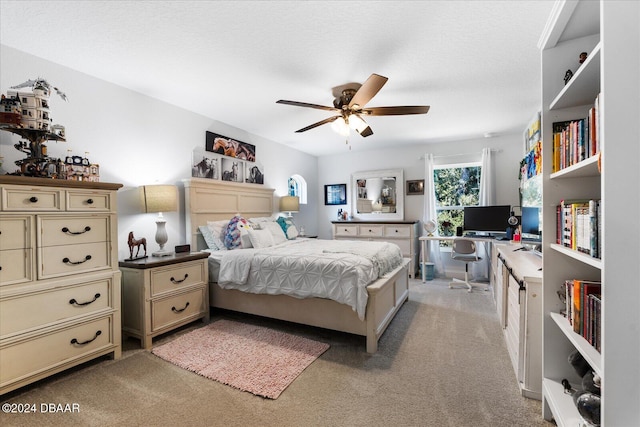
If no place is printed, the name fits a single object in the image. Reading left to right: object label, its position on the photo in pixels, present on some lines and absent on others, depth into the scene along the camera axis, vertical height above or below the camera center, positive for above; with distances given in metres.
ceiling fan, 2.49 +1.00
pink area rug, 1.93 -1.15
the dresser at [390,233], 5.00 -0.41
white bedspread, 2.37 -0.54
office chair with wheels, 4.20 -0.63
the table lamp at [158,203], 2.82 +0.10
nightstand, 2.41 -0.74
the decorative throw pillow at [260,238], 3.31 -0.32
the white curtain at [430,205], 5.23 +0.10
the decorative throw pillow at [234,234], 3.39 -0.26
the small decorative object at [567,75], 1.54 +0.74
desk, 4.16 -0.45
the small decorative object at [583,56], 1.45 +0.79
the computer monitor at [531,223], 3.09 -0.16
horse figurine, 2.62 -0.28
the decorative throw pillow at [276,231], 3.76 -0.27
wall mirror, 5.56 +0.34
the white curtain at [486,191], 4.78 +0.32
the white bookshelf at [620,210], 0.93 +0.00
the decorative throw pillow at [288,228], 4.21 -0.24
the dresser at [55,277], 1.73 -0.43
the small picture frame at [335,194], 6.08 +0.38
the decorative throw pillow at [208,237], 3.43 -0.30
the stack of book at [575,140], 1.20 +0.33
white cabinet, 1.74 -0.76
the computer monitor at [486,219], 4.39 -0.14
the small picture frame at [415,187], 5.40 +0.46
